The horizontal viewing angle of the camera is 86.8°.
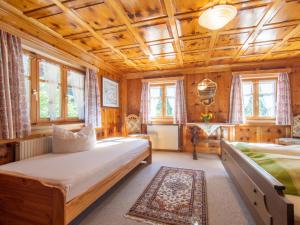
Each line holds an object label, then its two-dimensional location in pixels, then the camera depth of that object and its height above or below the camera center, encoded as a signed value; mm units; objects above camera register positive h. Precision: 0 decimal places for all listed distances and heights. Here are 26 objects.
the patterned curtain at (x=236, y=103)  4074 +259
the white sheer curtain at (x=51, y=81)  2621 +594
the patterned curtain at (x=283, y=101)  3754 +265
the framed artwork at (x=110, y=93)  4102 +604
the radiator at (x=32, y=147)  2020 -439
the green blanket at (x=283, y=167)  1158 -480
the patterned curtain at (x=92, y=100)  3348 +336
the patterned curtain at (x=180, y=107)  4457 +185
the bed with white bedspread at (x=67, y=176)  1278 -558
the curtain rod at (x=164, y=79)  4520 +1029
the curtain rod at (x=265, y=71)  3830 +1030
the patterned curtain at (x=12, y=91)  1864 +305
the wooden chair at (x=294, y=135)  3309 -534
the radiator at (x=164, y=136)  4477 -637
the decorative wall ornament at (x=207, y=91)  4387 +626
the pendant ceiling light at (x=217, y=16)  1849 +1199
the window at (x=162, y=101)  4762 +392
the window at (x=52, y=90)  2379 +443
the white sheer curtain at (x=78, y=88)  3184 +556
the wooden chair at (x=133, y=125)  4594 -310
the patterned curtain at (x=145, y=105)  4716 +272
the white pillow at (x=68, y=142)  2260 -384
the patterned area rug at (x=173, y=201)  1647 -1076
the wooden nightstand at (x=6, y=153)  1971 -477
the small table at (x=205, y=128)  3854 -361
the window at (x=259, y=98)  4059 +377
